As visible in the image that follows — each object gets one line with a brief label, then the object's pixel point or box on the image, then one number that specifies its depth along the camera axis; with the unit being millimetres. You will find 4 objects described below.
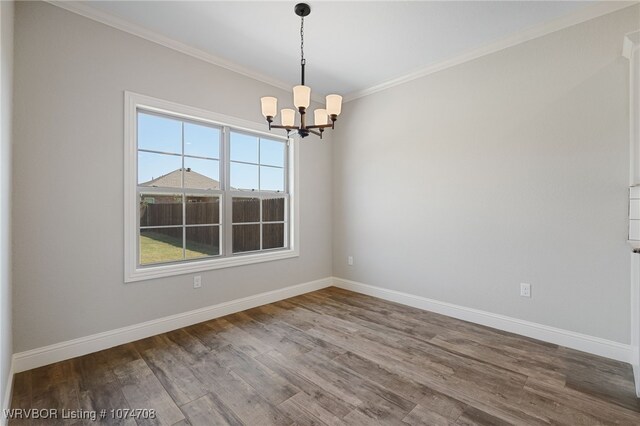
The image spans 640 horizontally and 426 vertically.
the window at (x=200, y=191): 2783
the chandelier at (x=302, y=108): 2162
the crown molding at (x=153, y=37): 2363
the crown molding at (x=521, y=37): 2354
